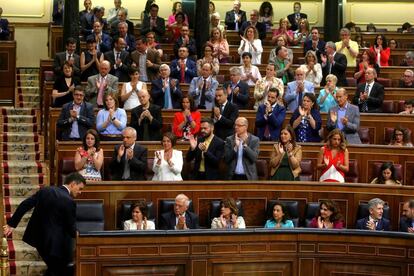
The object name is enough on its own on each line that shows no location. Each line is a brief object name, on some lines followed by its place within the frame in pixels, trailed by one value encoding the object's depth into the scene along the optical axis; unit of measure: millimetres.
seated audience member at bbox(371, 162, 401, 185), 10883
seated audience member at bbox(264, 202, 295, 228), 10070
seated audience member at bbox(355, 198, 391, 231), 10023
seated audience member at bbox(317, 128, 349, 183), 10930
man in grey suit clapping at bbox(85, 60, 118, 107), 12469
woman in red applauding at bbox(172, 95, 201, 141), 11562
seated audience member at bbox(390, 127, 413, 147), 11719
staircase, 10430
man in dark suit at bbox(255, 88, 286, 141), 11797
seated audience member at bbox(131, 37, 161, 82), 13562
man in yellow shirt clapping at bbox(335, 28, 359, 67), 14266
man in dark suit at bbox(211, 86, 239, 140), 11664
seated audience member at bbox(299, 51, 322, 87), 13219
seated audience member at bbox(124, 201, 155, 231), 9797
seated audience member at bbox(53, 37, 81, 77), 13289
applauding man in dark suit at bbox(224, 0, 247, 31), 17031
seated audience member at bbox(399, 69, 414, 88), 13555
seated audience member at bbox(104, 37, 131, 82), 13373
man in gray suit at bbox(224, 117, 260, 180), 10875
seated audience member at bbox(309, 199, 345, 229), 9969
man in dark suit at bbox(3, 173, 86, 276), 9352
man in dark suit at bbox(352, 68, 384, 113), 12875
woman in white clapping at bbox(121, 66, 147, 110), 12328
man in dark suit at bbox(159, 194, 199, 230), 9867
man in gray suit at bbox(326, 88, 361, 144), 11867
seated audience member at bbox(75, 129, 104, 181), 10586
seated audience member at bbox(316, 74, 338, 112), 12453
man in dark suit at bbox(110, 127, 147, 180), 10633
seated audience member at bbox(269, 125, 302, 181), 10859
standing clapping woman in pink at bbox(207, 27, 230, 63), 14383
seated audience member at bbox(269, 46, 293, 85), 13641
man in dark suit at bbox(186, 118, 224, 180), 10883
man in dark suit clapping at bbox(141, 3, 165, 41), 15633
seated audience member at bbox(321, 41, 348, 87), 13703
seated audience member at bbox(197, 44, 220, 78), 13195
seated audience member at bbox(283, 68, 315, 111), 12438
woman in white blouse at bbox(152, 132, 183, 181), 10617
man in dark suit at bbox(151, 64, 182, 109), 12508
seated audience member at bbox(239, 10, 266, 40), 15867
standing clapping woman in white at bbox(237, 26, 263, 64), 14266
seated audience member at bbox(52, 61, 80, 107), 12492
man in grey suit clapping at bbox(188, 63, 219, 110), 12547
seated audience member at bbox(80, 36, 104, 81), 13281
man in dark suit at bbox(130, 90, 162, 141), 11617
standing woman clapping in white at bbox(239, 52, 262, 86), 13266
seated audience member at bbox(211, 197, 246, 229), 9883
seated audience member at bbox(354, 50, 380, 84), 13750
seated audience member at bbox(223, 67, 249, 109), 12602
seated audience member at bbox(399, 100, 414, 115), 12641
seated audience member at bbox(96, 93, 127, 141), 11445
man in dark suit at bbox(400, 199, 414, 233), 9953
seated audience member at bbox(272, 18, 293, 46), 15731
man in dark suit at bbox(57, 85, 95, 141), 11523
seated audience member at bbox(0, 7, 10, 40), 15945
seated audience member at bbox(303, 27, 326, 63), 14612
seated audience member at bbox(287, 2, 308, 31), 17625
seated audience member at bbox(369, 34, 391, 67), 15297
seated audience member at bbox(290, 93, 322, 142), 11688
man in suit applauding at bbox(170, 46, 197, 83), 13352
